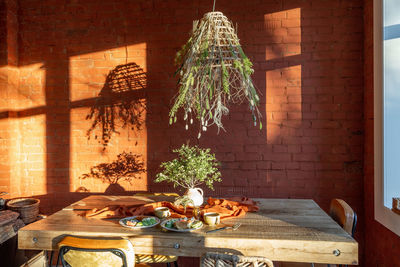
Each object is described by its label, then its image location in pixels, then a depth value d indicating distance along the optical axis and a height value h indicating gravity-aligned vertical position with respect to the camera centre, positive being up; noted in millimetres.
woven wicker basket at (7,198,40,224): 2902 -727
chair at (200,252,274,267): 1401 -604
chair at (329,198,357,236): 2039 -591
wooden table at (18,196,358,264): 1704 -625
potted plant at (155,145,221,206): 2287 -297
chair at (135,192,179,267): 2322 -973
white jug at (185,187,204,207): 2289 -487
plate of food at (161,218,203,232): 1901 -595
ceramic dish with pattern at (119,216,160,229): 1970 -598
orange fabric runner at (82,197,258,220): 2184 -579
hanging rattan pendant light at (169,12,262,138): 1977 +475
